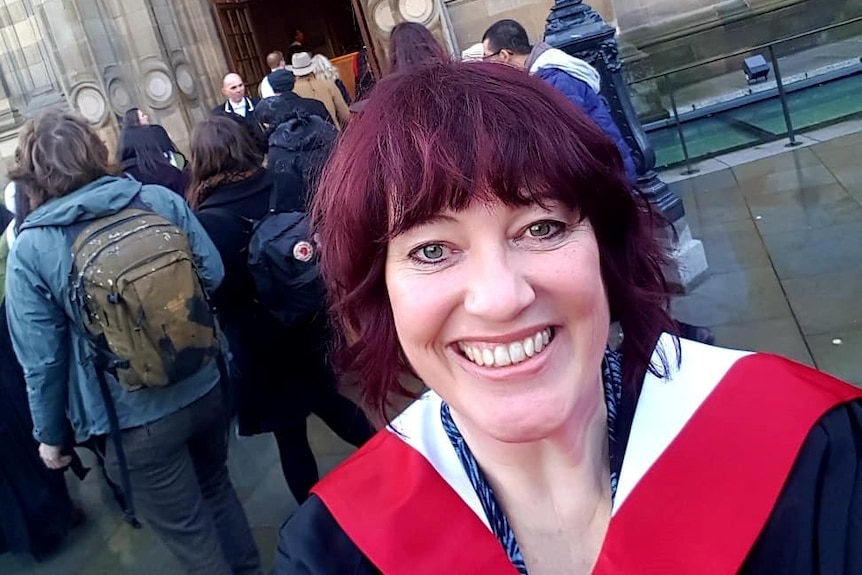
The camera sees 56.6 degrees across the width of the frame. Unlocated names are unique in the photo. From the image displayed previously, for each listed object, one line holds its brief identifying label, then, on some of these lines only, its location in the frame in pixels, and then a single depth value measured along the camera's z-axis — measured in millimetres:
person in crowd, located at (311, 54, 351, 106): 7555
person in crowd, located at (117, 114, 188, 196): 4941
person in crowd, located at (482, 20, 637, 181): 3830
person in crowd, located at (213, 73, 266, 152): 7562
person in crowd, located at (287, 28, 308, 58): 15898
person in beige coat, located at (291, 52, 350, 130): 7426
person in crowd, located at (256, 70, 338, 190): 3932
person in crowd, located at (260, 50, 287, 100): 9330
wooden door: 12984
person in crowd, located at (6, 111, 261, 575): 2693
